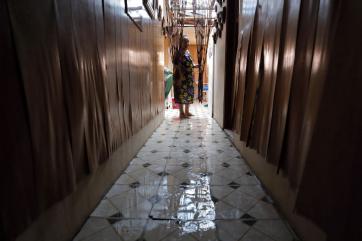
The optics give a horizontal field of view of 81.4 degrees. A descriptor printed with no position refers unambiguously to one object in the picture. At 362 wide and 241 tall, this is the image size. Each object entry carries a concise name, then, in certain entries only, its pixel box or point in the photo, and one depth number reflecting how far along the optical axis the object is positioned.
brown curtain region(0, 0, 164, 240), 0.68
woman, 4.69
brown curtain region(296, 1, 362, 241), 0.65
